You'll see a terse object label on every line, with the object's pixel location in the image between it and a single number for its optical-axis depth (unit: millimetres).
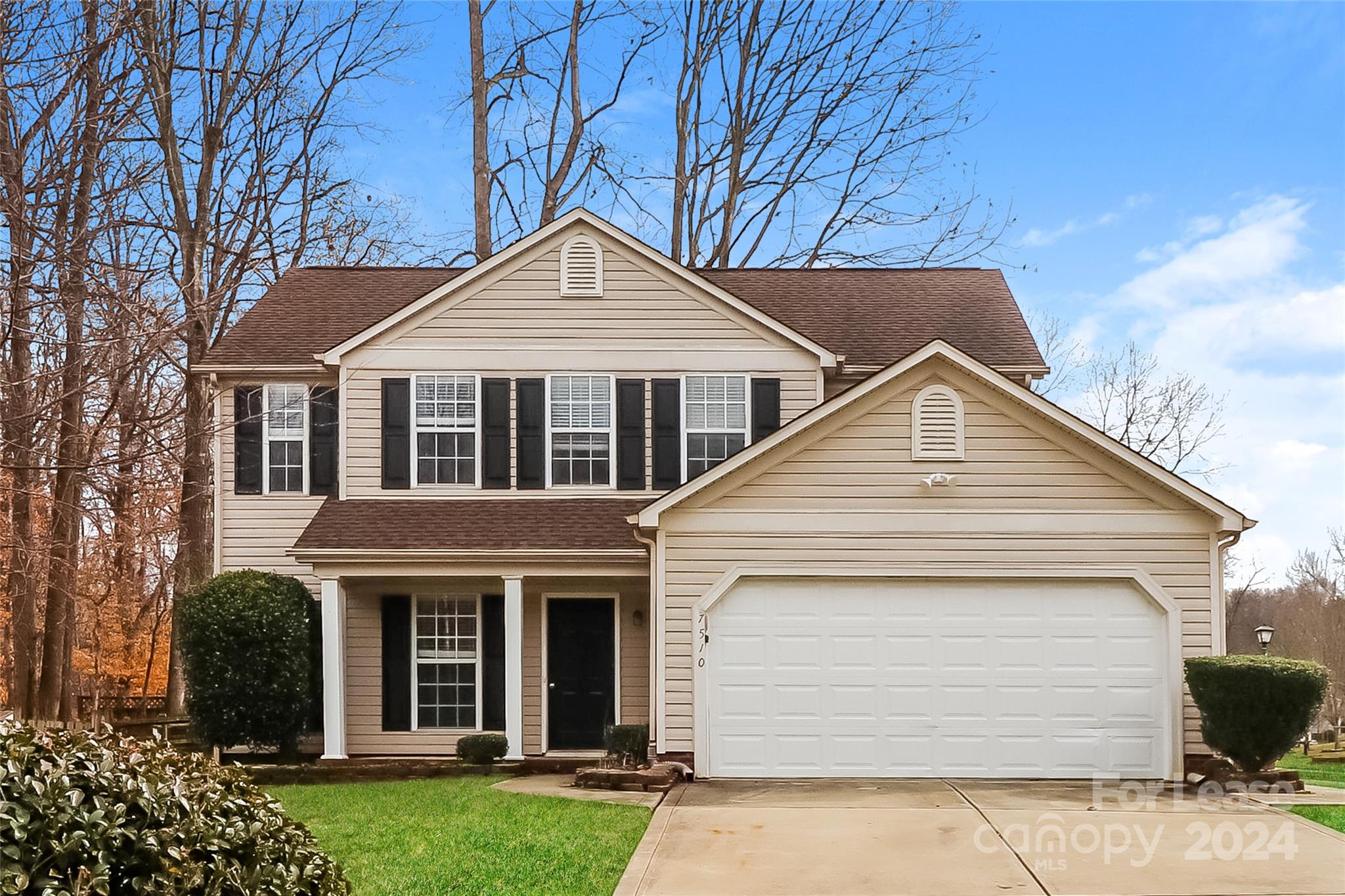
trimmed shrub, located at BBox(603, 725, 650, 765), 14562
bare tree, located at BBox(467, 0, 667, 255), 26172
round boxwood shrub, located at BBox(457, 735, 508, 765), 15508
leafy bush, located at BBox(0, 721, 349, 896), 4723
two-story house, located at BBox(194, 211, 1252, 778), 13578
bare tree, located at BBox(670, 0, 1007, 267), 27531
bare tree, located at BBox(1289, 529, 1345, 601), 42031
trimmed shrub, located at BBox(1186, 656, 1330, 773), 12344
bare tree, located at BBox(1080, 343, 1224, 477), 32062
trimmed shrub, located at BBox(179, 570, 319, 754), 15430
